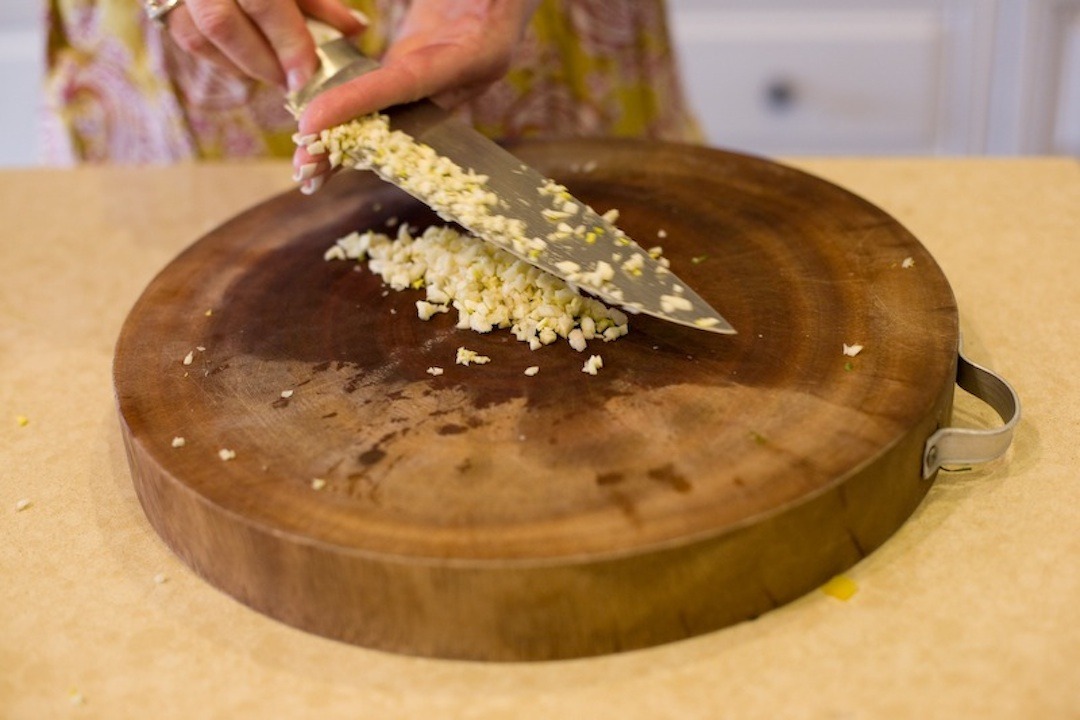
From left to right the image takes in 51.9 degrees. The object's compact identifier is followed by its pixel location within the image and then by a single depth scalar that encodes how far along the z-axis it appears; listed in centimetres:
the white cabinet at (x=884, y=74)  212
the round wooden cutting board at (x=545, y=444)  69
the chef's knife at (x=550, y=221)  85
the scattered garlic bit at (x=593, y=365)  84
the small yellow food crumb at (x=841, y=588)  73
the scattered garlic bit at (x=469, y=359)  86
